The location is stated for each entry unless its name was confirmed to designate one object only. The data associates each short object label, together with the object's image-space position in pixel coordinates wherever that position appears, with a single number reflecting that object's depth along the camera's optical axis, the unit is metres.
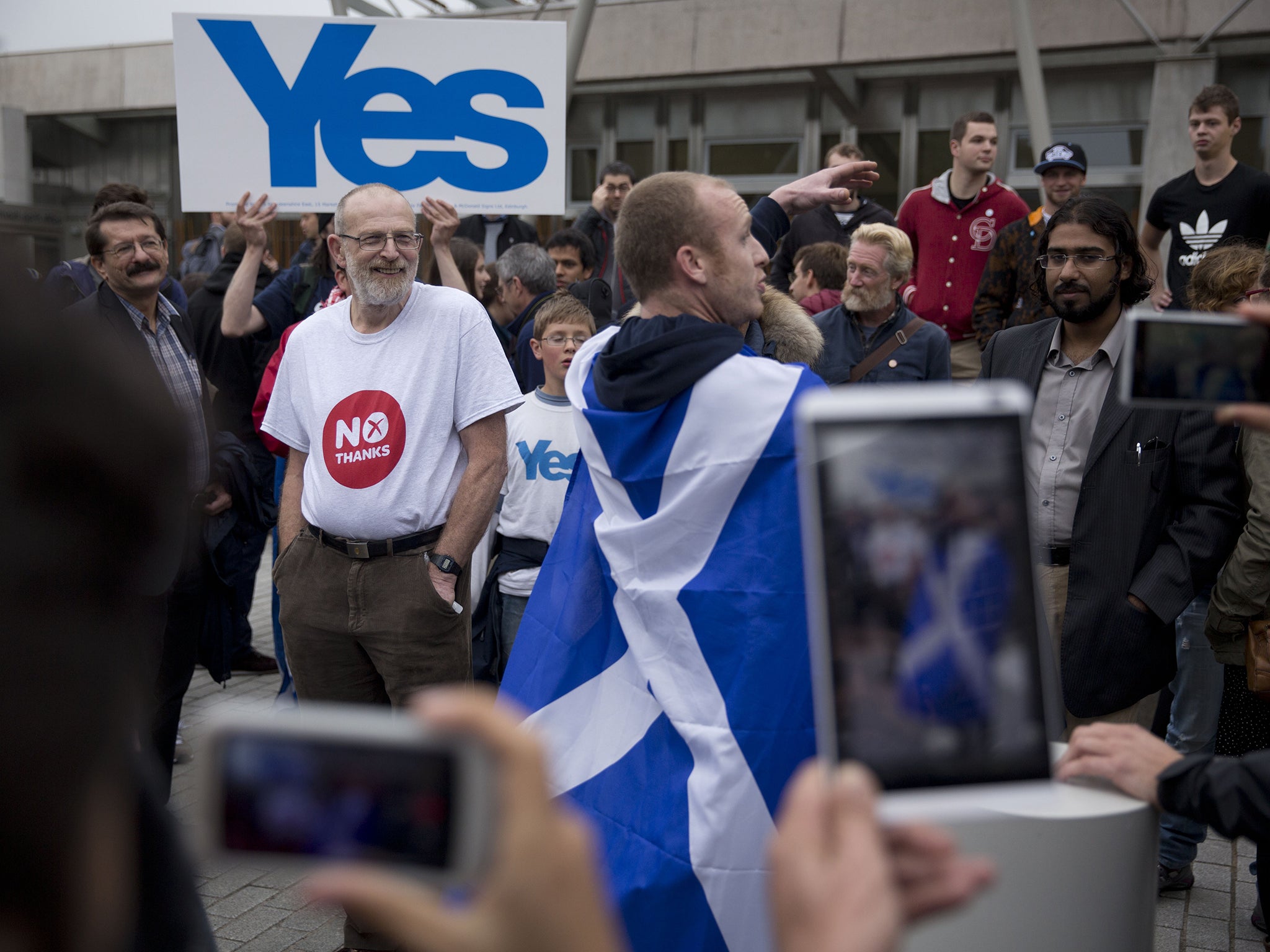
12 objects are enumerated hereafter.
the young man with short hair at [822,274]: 6.23
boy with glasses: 4.36
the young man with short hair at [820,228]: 7.09
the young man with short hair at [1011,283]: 5.85
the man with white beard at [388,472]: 3.54
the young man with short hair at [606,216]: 7.24
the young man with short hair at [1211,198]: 6.23
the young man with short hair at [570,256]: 6.72
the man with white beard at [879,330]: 5.08
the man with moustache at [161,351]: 4.24
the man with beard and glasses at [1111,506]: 3.32
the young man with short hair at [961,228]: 6.80
